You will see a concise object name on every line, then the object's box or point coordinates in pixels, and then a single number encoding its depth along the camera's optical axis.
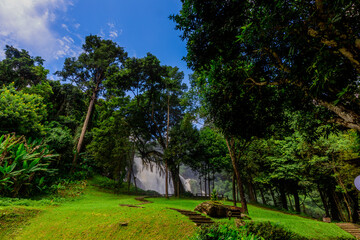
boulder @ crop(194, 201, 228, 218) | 9.37
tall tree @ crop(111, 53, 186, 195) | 18.64
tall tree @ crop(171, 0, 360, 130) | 3.45
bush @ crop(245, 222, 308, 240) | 5.60
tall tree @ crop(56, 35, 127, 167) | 21.75
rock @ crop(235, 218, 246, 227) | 6.66
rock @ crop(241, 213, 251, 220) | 9.30
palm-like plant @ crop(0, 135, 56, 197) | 9.05
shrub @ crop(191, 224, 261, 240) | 3.09
